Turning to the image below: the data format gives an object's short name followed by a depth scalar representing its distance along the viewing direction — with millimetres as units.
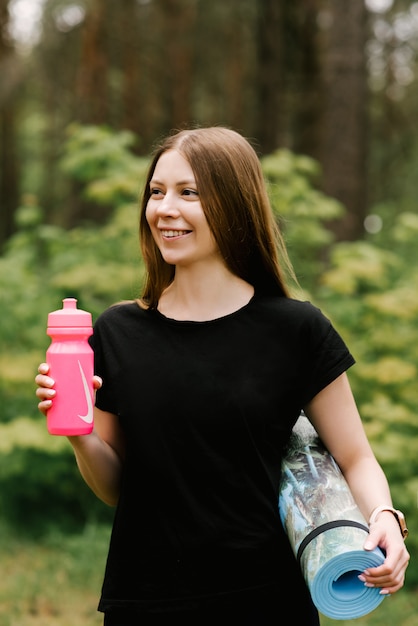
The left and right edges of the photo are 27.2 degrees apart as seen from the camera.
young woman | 2131
